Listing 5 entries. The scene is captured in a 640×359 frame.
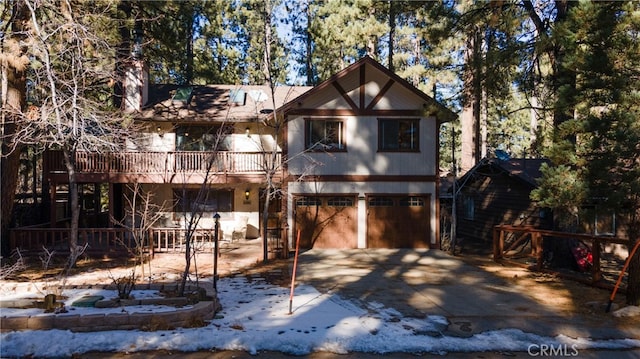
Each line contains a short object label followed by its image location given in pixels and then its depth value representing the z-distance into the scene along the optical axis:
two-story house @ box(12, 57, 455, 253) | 16.53
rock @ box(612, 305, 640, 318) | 8.42
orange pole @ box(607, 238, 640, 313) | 8.54
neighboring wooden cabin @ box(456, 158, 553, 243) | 18.09
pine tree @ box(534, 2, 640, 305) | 8.92
